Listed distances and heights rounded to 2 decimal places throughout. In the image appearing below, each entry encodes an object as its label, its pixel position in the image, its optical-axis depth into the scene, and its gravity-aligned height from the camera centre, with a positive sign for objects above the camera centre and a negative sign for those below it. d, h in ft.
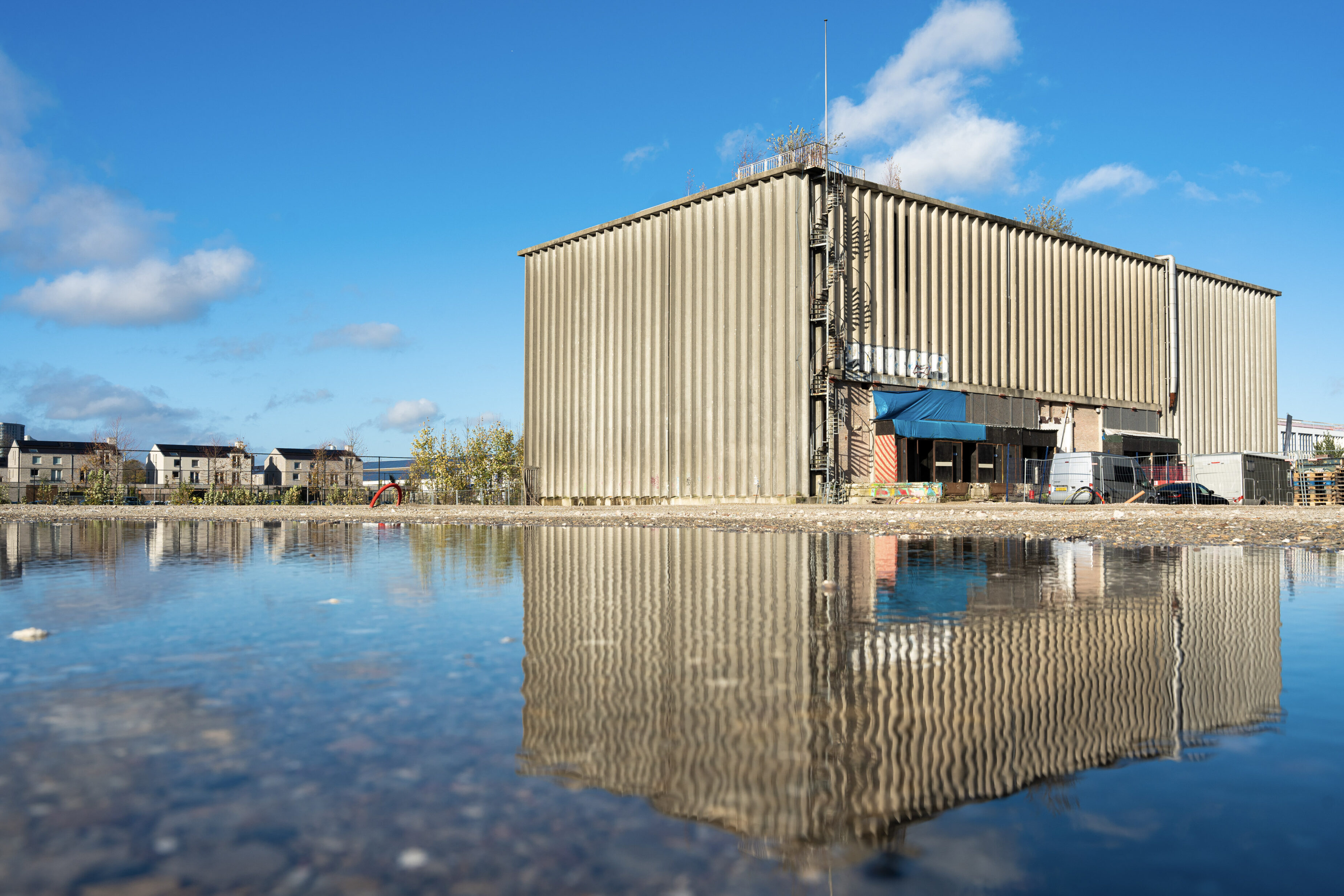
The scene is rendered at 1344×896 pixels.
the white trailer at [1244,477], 112.68 +0.01
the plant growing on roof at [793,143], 108.99 +49.53
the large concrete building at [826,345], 105.29 +18.23
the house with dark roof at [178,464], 359.87 +7.28
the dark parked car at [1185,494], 103.14 -2.01
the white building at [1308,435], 306.76 +15.49
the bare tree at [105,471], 141.79 +1.92
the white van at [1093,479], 101.35 -0.19
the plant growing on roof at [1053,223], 194.39 +56.52
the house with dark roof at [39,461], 352.90 +8.32
